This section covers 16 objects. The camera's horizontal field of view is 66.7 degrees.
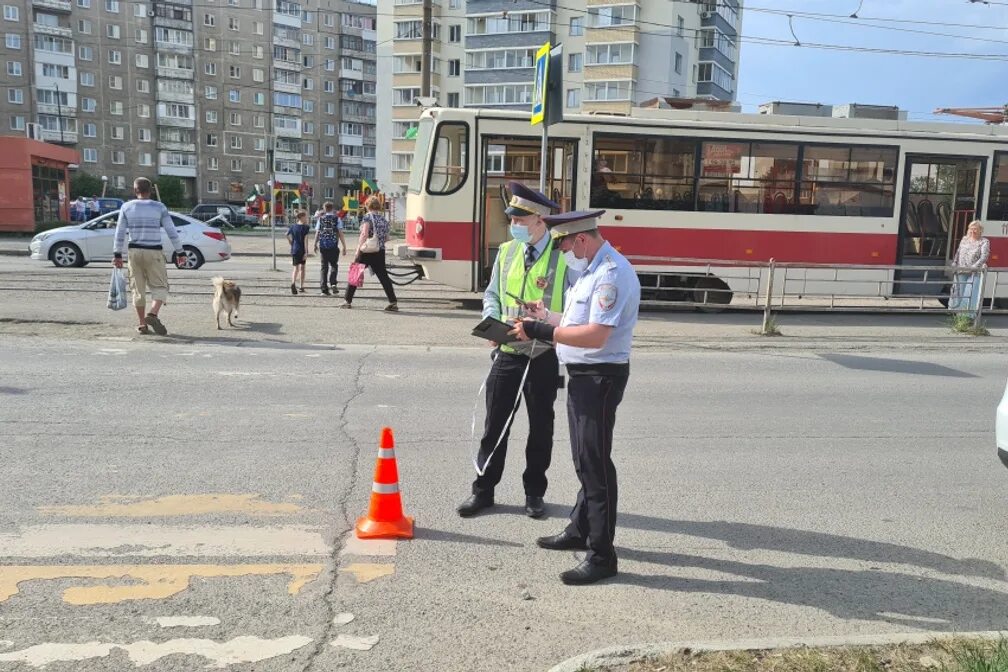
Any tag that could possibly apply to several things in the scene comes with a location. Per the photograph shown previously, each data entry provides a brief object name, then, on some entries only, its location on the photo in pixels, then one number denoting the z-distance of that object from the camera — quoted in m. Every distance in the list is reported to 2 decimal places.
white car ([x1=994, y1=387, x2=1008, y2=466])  4.62
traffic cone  4.27
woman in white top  13.53
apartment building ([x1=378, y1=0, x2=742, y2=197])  57.59
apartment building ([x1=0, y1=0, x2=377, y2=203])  74.69
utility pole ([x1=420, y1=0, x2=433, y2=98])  22.55
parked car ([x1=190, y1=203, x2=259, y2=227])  47.00
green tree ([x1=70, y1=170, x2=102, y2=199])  69.50
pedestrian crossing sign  9.45
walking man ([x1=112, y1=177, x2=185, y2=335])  9.76
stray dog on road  10.79
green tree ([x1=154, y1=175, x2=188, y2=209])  73.38
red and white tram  13.49
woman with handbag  12.81
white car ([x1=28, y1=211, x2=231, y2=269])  19.27
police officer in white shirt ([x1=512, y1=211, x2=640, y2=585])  3.66
